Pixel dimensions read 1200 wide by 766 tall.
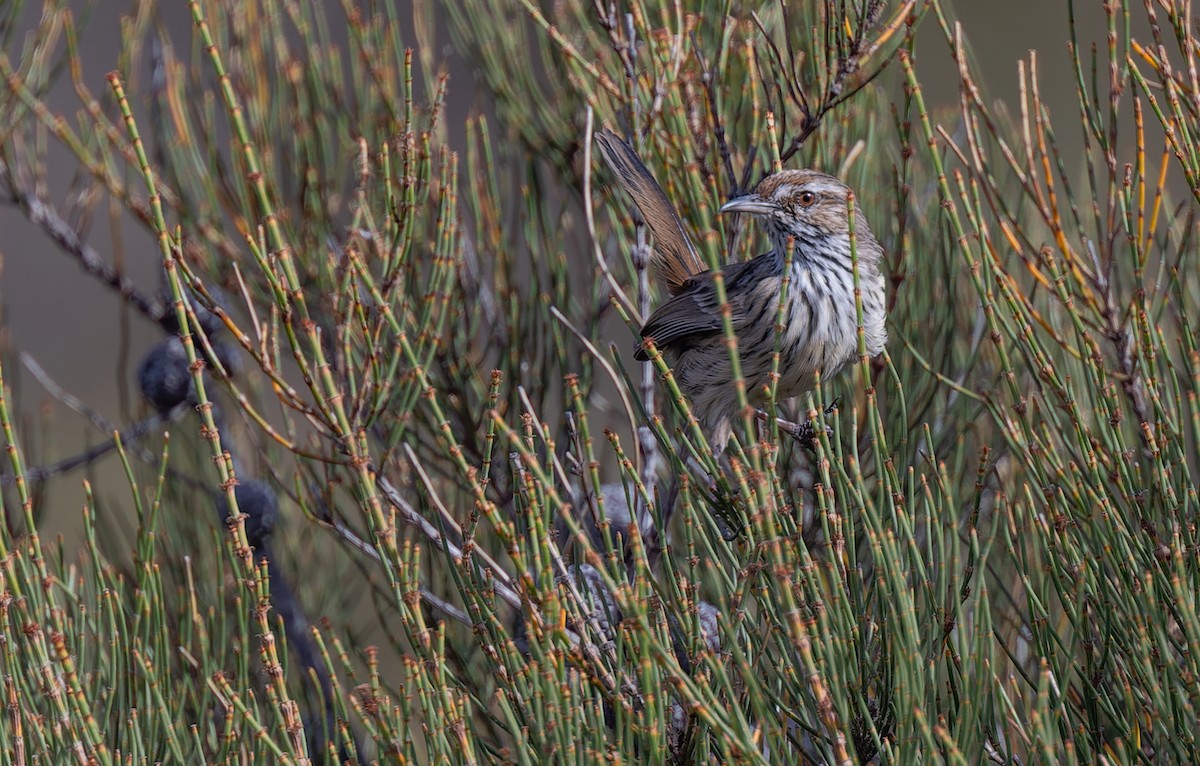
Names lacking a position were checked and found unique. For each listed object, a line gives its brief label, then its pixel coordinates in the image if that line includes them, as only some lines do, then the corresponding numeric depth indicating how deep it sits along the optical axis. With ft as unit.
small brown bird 20.39
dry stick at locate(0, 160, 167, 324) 24.44
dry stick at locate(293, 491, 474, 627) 18.34
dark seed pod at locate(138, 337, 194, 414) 25.32
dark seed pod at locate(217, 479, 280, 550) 23.72
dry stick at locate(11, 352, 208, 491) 23.81
